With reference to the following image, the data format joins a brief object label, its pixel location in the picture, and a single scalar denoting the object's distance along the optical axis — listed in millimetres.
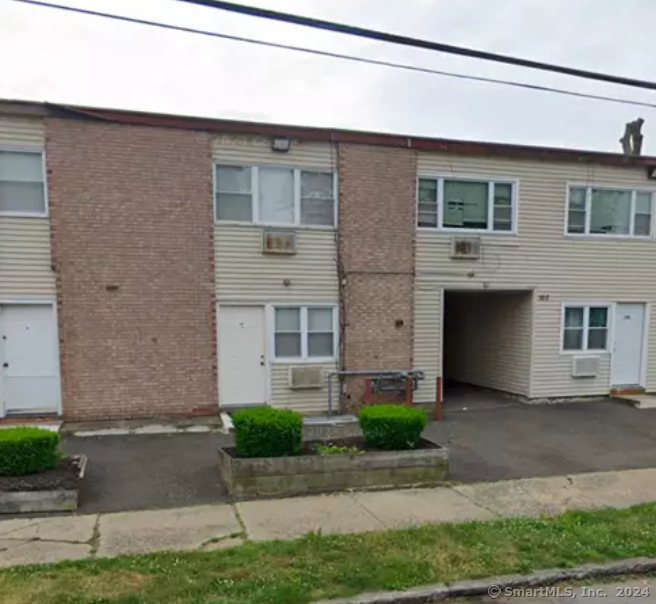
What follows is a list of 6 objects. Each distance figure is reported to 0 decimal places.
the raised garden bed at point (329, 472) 5691
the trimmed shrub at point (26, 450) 5434
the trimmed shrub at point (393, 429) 6320
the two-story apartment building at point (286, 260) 8820
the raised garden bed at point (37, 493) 5062
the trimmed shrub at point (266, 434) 5879
